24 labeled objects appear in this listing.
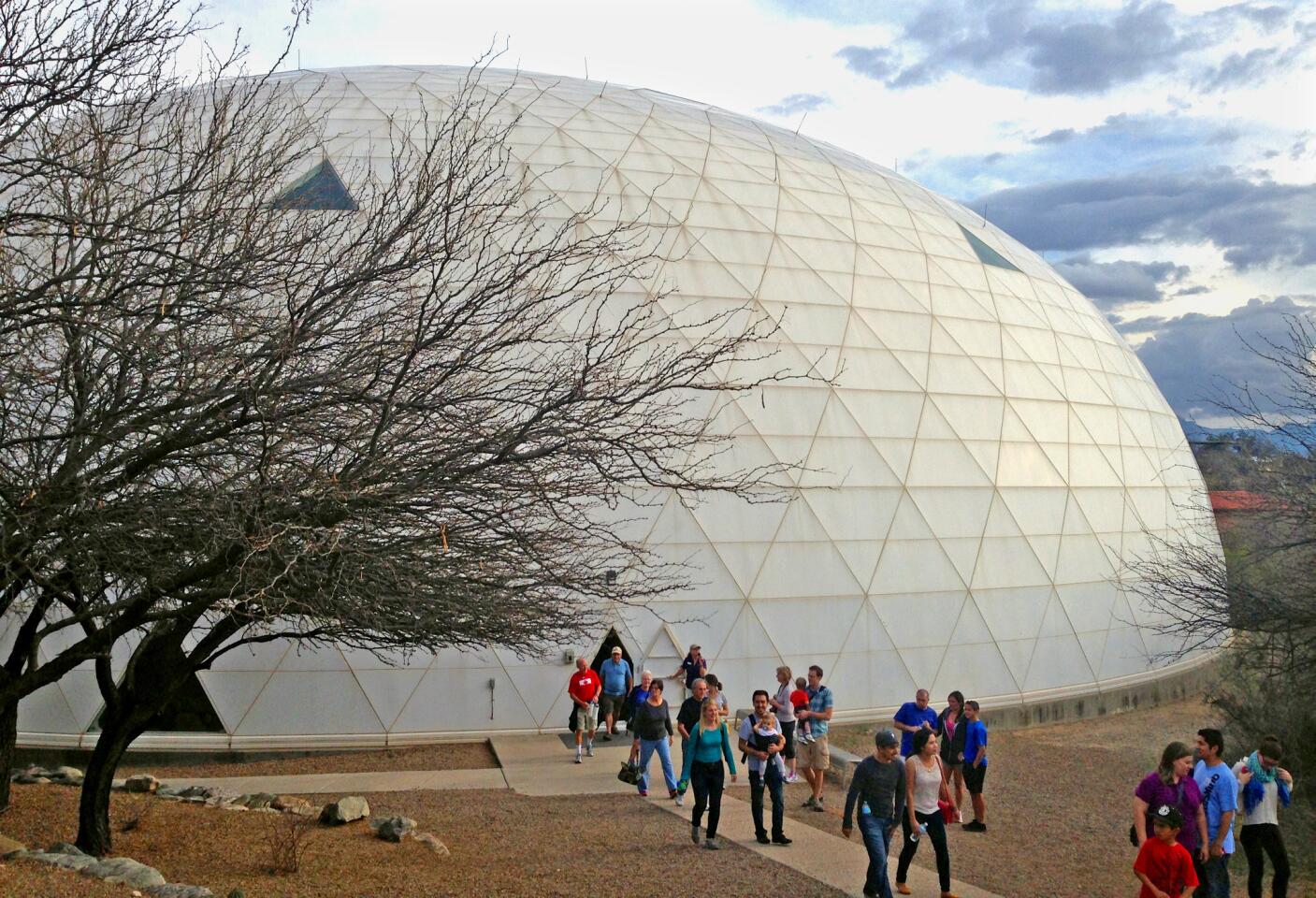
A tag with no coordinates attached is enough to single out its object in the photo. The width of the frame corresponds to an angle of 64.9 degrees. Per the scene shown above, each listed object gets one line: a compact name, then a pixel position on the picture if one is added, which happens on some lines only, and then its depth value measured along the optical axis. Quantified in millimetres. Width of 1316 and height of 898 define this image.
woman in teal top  10242
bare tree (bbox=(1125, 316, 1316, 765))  14133
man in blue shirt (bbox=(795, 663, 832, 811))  13039
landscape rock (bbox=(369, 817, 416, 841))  10602
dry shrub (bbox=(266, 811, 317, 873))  9289
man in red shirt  14859
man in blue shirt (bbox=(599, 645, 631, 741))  15586
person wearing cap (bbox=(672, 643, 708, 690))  15102
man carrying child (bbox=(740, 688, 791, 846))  10617
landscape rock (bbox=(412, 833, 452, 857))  10305
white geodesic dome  16078
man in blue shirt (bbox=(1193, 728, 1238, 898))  8672
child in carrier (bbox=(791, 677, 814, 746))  13273
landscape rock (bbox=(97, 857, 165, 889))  7848
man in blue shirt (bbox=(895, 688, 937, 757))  12047
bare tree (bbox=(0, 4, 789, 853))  7090
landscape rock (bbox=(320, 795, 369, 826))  11219
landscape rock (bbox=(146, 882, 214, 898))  7691
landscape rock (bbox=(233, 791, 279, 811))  12305
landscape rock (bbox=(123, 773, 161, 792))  13148
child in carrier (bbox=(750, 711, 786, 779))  10742
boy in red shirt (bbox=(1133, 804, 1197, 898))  7383
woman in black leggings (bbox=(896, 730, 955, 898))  8891
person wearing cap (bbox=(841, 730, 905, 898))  8617
